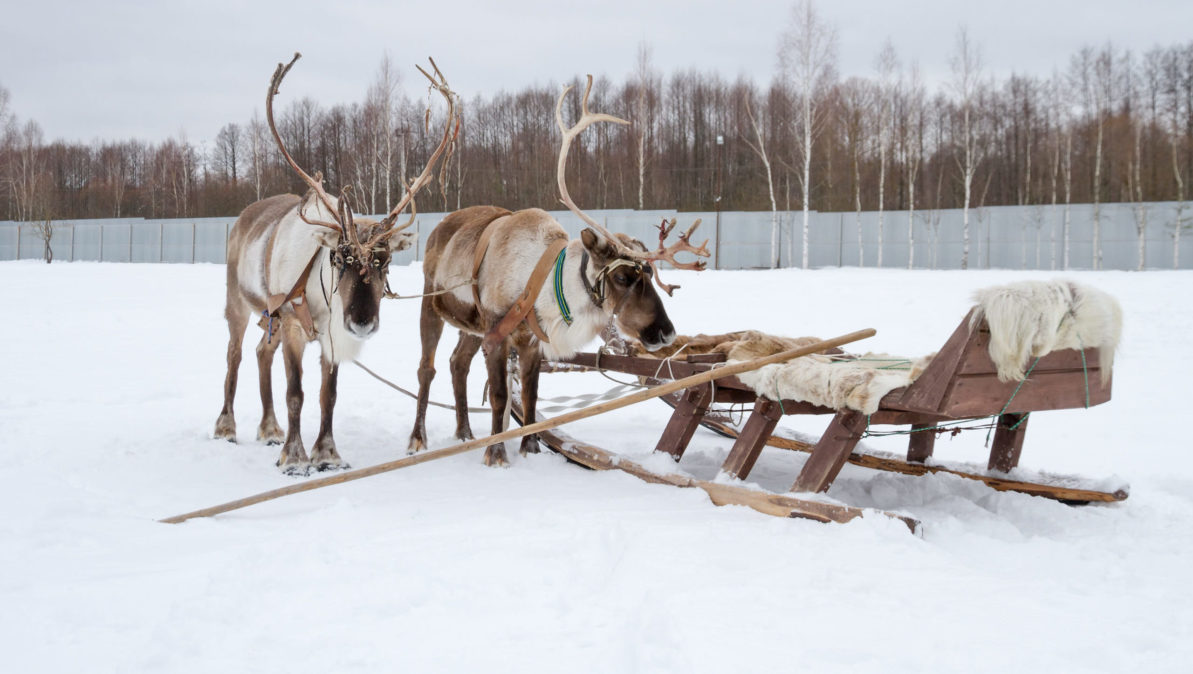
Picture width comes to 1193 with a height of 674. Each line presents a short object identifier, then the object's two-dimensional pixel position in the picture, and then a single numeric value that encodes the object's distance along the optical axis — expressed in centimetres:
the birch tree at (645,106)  3416
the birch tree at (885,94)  3012
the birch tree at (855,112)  3394
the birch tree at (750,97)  3850
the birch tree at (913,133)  3019
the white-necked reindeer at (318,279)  468
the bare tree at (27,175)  4275
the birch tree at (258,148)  3503
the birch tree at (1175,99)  2986
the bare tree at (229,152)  4634
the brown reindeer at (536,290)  461
